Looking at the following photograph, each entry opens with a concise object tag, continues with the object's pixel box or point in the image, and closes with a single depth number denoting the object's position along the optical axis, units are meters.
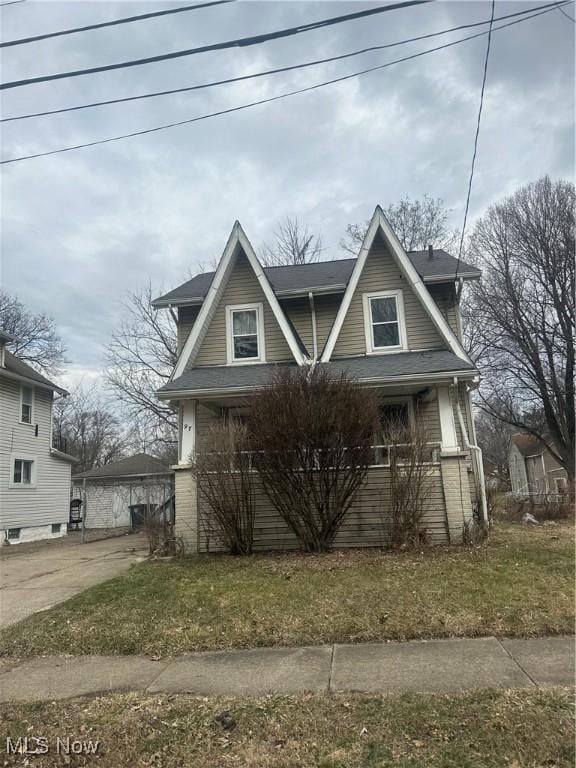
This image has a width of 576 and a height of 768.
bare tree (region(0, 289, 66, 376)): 33.06
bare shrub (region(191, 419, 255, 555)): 9.25
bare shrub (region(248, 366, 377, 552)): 8.82
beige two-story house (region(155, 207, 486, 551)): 10.18
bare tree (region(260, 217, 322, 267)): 28.56
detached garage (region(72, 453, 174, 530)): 26.69
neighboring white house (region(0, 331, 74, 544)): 19.02
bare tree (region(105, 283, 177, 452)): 25.17
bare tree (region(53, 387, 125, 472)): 45.97
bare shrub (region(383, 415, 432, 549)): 9.27
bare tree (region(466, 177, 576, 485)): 23.00
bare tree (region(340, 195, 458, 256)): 27.52
